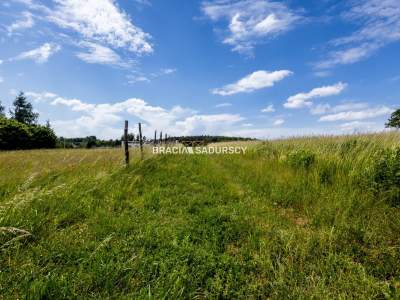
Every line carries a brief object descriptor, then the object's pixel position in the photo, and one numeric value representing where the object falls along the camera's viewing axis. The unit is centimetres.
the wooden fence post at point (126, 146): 960
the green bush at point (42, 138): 5391
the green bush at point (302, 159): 757
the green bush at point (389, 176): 403
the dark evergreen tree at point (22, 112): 6750
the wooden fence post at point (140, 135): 1370
